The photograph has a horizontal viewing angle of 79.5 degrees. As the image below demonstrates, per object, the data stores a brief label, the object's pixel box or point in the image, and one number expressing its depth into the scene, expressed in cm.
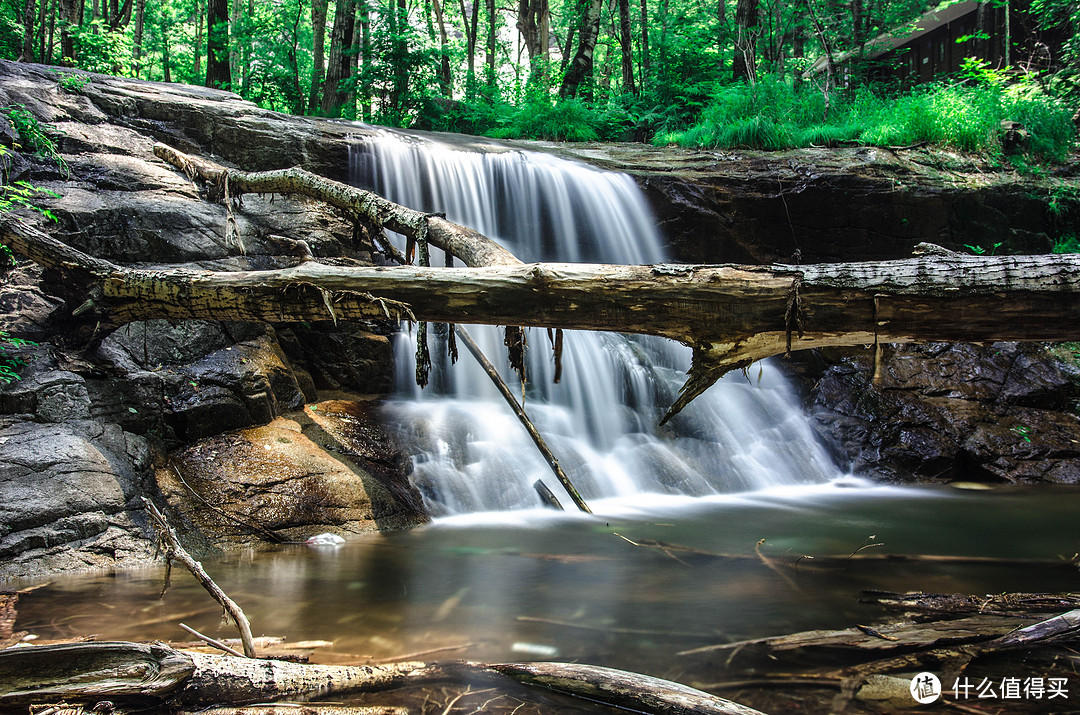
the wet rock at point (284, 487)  479
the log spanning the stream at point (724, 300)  318
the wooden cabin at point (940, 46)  1714
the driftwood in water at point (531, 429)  537
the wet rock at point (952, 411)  779
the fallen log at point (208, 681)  204
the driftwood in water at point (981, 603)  317
